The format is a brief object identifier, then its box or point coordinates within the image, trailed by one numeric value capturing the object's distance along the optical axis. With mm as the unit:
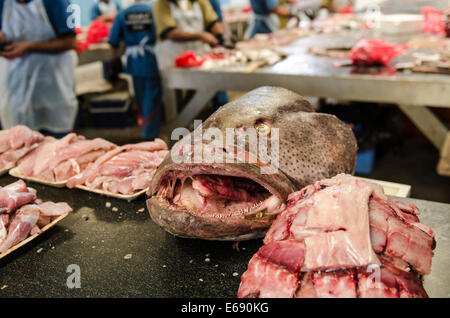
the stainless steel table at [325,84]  3637
